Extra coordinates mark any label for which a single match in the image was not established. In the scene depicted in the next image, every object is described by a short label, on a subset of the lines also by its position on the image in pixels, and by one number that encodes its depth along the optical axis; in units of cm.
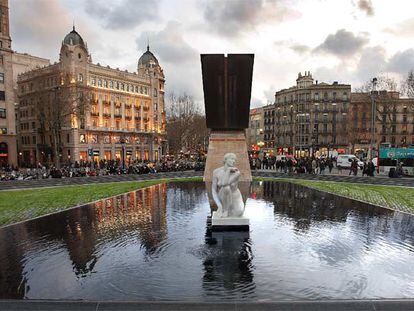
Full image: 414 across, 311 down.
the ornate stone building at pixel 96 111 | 6938
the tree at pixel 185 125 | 6825
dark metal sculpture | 1338
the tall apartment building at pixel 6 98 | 5434
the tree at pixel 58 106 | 4909
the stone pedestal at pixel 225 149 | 1323
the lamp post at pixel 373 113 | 3838
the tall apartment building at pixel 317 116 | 8844
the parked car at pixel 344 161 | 4638
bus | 3625
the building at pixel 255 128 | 12150
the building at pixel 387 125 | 8425
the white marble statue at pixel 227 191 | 1025
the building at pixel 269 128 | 10562
